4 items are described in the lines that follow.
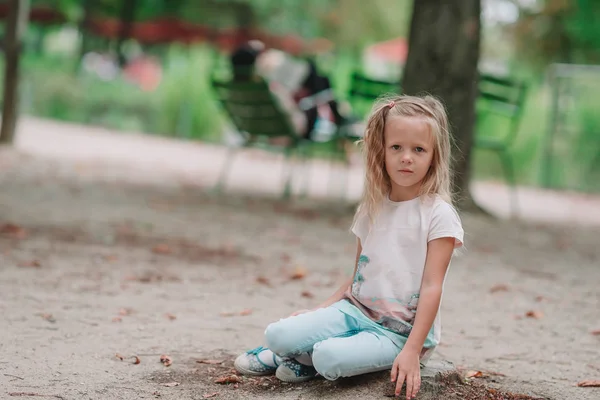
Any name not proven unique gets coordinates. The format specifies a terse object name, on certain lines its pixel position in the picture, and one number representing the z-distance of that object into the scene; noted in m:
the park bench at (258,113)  8.05
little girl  2.71
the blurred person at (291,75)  8.95
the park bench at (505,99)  8.21
